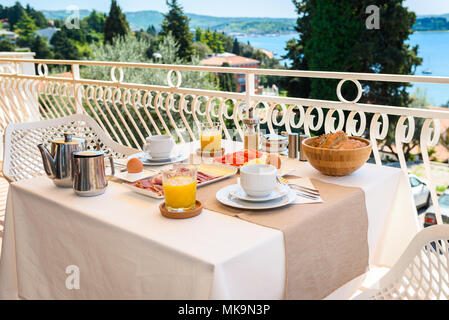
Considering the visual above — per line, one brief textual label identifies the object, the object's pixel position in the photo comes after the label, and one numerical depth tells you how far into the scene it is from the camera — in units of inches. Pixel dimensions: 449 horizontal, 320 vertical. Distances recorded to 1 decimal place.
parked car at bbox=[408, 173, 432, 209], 524.4
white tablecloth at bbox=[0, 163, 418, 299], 34.7
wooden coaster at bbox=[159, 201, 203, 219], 41.1
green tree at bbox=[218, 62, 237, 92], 871.1
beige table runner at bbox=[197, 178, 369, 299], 39.3
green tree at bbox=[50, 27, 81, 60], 774.5
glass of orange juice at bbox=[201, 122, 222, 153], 60.2
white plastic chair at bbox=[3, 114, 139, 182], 74.9
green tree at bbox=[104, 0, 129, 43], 811.4
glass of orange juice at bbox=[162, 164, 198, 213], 41.5
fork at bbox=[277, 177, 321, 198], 46.6
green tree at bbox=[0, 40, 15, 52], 736.3
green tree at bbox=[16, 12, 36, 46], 756.6
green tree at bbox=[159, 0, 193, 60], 856.9
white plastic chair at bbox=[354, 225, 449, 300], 40.3
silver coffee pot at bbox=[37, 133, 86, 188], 51.5
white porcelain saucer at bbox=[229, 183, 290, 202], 43.8
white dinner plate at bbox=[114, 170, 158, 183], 52.8
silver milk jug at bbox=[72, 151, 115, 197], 47.6
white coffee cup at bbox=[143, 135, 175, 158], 60.1
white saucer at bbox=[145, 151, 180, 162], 60.3
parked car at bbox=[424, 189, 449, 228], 436.5
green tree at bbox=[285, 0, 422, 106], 611.2
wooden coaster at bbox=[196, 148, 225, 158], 60.1
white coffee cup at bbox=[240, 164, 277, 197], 43.7
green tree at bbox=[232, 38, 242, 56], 1069.8
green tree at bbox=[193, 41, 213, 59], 956.5
